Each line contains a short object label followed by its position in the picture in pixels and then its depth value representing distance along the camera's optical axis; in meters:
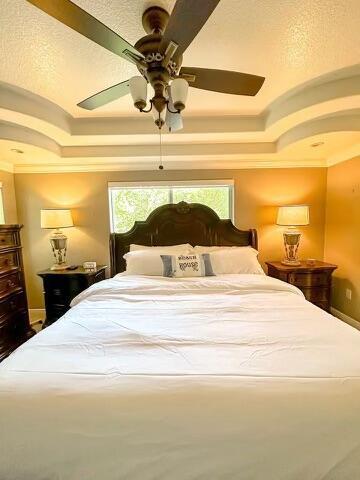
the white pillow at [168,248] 2.85
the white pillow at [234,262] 2.65
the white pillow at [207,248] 2.90
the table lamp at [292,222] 3.06
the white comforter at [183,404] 0.71
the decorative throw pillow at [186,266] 2.54
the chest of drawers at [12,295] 2.51
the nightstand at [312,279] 2.98
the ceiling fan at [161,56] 0.92
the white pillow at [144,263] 2.61
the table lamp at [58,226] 3.03
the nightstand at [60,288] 2.94
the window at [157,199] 3.46
